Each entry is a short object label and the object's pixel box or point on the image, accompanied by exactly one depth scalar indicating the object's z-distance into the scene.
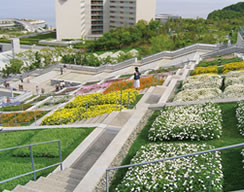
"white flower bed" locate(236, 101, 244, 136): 10.24
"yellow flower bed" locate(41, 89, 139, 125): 16.07
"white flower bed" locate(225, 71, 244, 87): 16.14
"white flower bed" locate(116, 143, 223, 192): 6.93
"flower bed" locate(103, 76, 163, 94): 20.83
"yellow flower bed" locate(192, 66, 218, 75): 21.41
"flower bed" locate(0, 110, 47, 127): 18.66
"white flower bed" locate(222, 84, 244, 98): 14.00
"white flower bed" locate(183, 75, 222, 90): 16.88
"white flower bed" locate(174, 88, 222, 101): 14.67
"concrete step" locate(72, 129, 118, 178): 10.00
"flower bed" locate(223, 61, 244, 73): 20.59
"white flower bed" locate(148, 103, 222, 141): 10.21
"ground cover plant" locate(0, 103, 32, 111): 23.34
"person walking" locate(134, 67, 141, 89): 17.39
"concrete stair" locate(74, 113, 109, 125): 14.89
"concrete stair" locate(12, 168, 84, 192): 8.21
